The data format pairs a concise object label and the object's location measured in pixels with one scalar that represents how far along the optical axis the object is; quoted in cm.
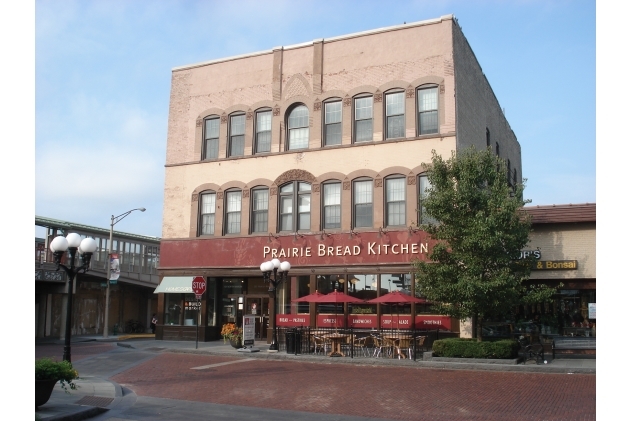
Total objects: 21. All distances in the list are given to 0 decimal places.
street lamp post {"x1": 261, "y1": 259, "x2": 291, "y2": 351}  2458
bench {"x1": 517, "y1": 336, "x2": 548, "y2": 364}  1989
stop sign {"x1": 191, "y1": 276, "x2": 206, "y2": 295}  2606
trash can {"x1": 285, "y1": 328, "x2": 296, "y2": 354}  2355
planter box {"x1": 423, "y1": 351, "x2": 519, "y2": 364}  1955
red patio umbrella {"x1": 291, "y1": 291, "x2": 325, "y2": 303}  2556
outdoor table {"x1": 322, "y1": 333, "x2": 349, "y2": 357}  2286
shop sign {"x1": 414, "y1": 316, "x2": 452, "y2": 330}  2523
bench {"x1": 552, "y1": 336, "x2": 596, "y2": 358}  2036
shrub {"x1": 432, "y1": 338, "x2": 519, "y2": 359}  2002
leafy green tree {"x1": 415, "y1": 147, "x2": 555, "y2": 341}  2067
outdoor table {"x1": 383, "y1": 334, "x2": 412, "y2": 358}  2195
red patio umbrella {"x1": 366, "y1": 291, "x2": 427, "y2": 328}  2380
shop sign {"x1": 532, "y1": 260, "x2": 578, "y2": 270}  2504
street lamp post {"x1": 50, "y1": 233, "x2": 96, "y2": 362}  1617
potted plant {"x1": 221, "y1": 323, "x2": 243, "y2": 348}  2561
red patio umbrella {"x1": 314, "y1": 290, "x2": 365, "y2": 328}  2504
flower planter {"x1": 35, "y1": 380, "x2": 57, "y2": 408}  1159
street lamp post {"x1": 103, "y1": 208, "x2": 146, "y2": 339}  3888
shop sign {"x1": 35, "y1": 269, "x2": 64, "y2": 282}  3706
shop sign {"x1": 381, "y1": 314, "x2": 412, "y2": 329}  2589
